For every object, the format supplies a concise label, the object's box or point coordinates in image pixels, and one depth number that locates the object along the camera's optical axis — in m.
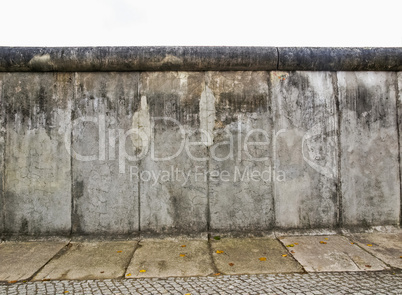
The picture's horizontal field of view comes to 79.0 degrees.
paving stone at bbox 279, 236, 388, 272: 2.92
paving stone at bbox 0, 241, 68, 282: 2.85
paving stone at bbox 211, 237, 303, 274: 2.89
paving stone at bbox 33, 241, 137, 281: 2.80
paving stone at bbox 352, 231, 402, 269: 3.07
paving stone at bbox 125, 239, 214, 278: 2.84
